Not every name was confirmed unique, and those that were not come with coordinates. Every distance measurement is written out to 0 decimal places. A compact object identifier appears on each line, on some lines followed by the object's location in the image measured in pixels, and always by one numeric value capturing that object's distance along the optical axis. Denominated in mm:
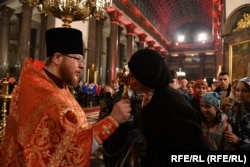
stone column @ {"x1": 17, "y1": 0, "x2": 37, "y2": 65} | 10211
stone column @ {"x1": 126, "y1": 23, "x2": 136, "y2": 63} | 18016
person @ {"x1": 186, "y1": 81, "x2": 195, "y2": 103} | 4262
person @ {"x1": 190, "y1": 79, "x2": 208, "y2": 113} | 4035
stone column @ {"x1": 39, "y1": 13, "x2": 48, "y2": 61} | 11391
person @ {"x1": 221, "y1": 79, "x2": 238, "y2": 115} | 3498
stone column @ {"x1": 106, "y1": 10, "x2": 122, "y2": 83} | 14672
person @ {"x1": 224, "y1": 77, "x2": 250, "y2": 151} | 2188
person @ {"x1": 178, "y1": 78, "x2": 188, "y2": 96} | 5682
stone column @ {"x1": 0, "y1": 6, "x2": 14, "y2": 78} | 11562
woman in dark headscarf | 1335
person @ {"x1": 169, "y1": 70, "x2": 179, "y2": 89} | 4296
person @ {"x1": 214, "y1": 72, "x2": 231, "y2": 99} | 4188
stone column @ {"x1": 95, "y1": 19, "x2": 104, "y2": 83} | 14133
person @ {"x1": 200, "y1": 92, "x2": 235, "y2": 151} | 2250
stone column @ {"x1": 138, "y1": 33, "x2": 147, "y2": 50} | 22000
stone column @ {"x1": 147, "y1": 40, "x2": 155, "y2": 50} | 25750
